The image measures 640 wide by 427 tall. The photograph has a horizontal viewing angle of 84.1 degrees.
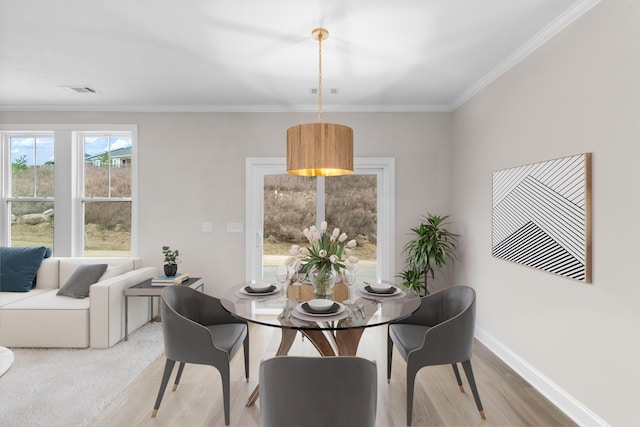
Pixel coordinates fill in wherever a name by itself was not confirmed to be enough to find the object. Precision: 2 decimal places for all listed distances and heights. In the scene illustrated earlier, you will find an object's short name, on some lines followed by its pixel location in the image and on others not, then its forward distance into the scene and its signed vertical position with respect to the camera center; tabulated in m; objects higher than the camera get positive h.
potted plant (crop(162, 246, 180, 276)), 3.73 -0.55
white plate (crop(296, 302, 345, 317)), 1.85 -0.54
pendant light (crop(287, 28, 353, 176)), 2.24 +0.41
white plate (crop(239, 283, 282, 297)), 2.31 -0.55
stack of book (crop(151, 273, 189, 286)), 3.54 -0.71
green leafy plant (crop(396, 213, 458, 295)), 3.77 -0.43
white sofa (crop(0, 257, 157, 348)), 3.16 -1.00
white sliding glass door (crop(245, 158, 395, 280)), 4.27 +0.00
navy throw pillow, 3.61 -0.60
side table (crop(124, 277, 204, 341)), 3.39 -0.79
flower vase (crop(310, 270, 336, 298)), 2.23 -0.45
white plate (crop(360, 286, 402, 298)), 2.29 -0.54
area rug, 2.25 -1.28
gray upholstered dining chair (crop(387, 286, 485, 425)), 2.06 -0.82
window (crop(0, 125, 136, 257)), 4.29 +0.23
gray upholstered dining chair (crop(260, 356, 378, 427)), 1.40 -0.72
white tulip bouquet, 2.20 -0.28
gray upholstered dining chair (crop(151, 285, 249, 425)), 2.06 -0.82
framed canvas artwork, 2.11 -0.03
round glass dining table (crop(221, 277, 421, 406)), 1.82 -0.56
